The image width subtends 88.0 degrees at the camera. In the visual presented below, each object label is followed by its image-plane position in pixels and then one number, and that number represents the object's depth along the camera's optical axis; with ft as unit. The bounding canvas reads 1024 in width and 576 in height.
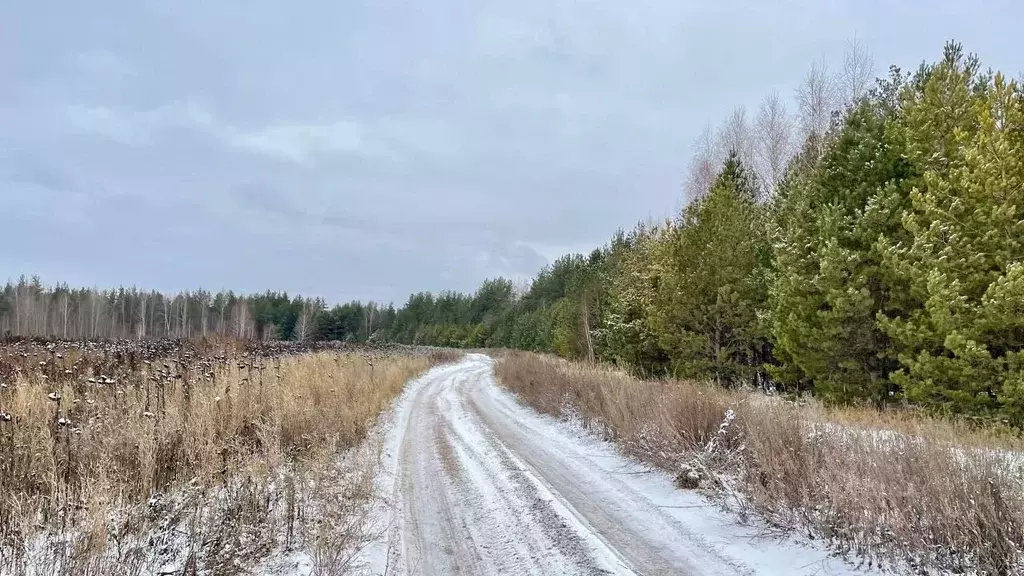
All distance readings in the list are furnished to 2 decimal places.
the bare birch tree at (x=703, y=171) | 108.99
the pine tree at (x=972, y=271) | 28.04
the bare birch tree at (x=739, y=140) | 109.60
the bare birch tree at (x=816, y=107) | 94.68
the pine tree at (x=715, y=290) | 54.54
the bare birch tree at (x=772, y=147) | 100.78
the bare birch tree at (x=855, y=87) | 90.07
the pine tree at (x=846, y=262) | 36.94
